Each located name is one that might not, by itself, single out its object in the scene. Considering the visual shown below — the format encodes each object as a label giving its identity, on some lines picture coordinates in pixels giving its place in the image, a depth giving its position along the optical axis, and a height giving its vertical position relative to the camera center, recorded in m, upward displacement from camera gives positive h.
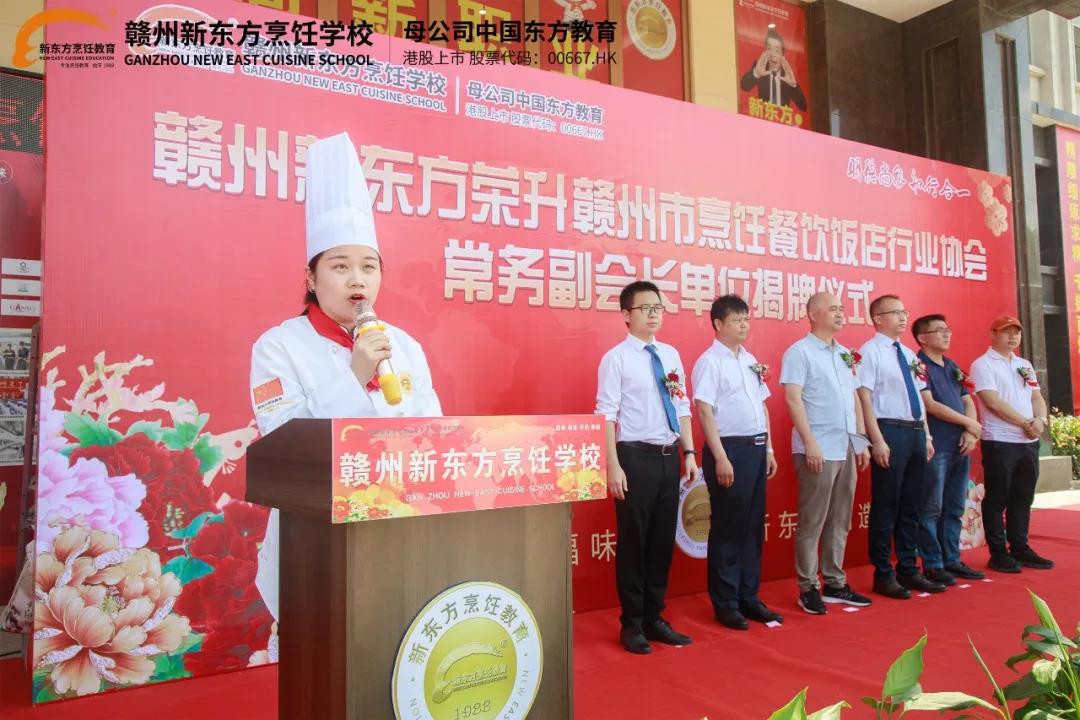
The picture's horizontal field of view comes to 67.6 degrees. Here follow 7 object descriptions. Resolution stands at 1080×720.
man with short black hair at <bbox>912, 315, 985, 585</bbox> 3.81 -0.28
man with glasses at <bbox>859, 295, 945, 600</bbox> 3.62 -0.23
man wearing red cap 4.10 -0.23
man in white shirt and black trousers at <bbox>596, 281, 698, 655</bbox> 2.91 -0.22
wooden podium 1.24 -0.28
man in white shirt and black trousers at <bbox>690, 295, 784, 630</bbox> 3.17 -0.25
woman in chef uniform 1.62 +0.14
